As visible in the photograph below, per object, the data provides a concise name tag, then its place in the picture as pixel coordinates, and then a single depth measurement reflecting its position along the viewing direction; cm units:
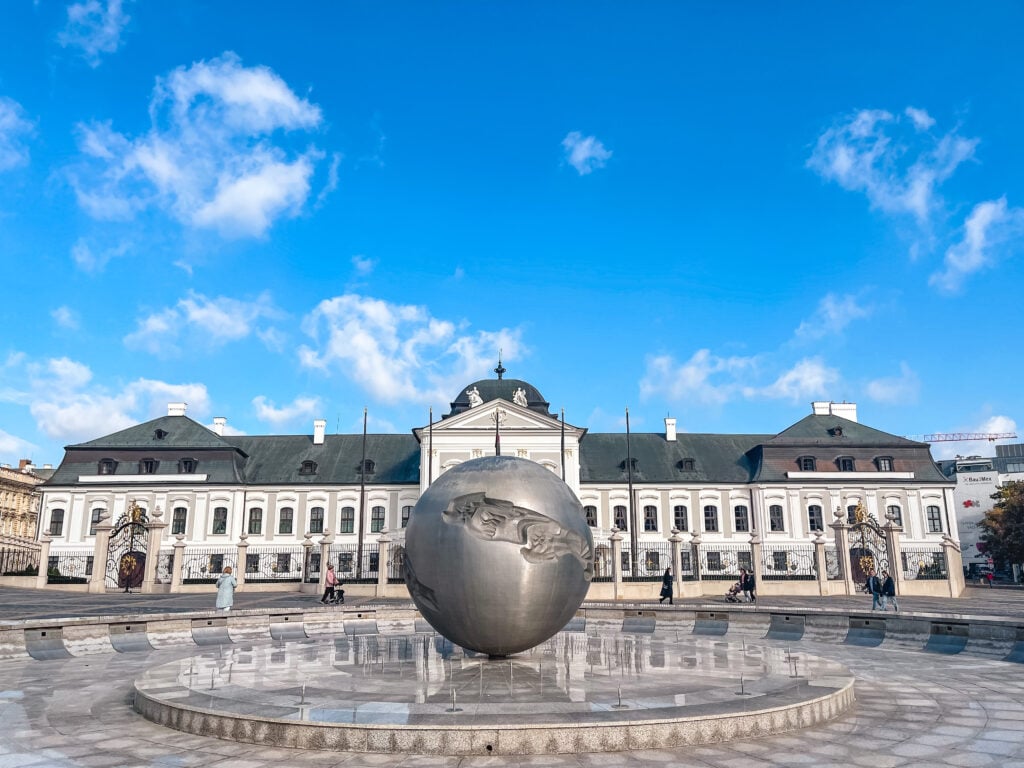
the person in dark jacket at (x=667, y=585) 2450
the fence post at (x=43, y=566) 3240
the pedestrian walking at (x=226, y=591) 1711
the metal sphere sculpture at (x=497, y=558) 888
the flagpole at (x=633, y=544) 3496
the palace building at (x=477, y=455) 4541
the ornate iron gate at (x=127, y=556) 3123
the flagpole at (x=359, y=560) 3224
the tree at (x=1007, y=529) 5031
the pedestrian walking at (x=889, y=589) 2042
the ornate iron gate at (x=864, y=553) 3105
